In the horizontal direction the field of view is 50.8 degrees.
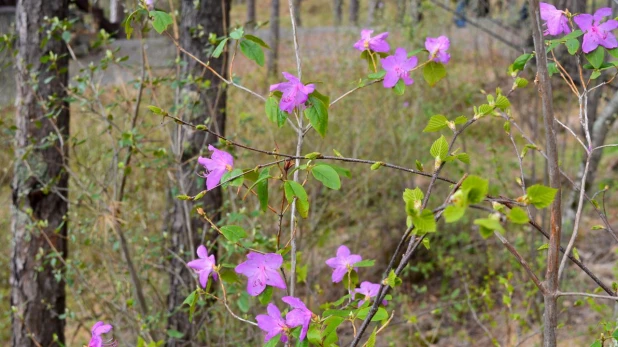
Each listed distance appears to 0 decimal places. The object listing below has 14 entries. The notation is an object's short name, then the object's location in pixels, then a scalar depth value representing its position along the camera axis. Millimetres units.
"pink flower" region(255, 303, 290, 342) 1131
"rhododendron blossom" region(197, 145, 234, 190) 1180
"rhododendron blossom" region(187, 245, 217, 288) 1252
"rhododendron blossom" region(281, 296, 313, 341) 1102
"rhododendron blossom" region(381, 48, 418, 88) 1326
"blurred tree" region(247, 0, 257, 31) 13422
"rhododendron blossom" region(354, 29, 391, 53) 1389
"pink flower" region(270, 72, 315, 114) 1182
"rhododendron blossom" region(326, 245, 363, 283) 1348
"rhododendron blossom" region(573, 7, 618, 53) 1203
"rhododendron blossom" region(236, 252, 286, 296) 1170
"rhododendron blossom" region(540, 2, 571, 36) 1263
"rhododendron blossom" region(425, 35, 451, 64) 1301
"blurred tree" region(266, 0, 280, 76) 10448
